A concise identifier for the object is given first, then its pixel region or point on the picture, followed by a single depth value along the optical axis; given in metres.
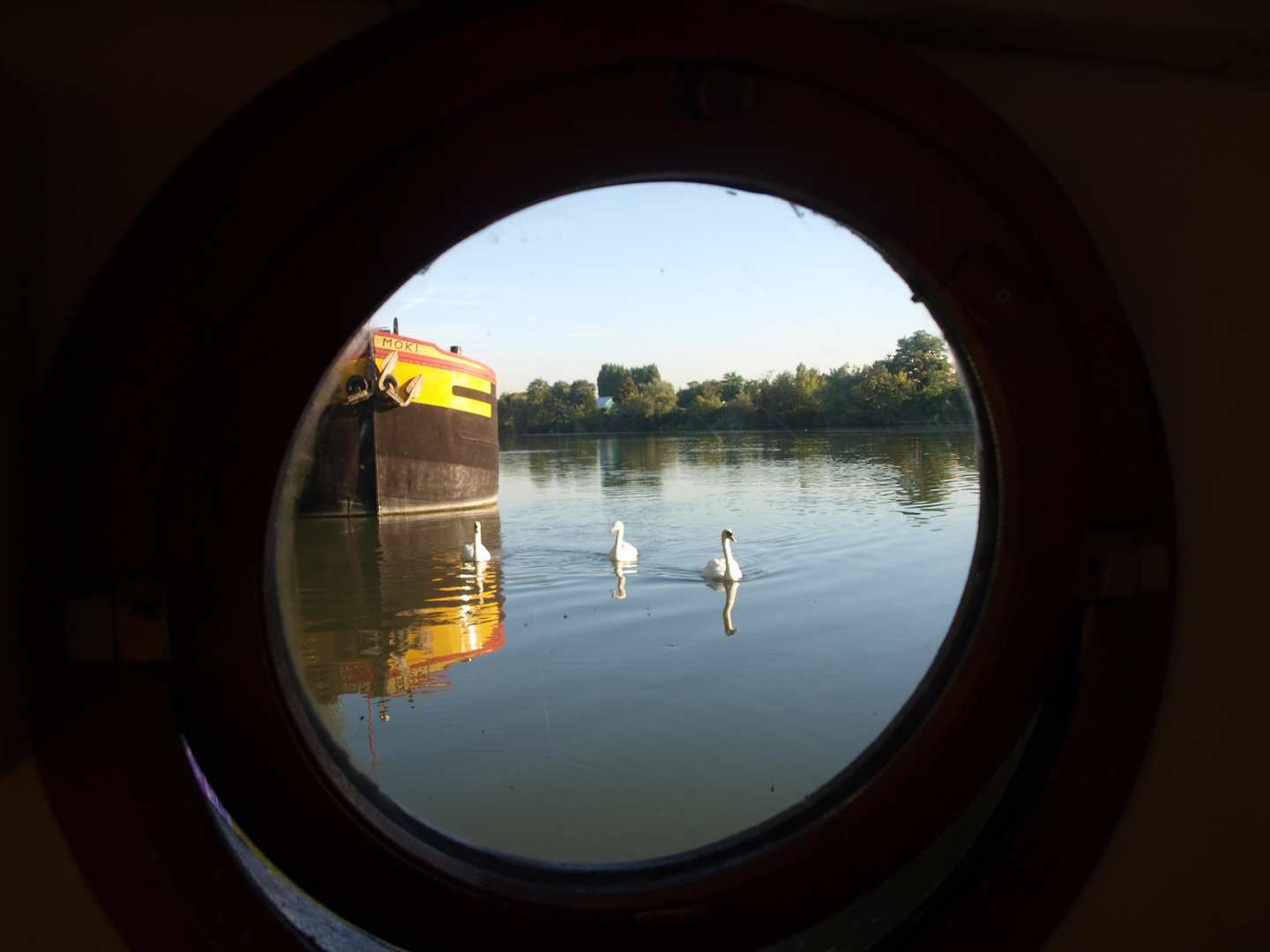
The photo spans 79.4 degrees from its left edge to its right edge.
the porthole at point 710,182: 0.61
